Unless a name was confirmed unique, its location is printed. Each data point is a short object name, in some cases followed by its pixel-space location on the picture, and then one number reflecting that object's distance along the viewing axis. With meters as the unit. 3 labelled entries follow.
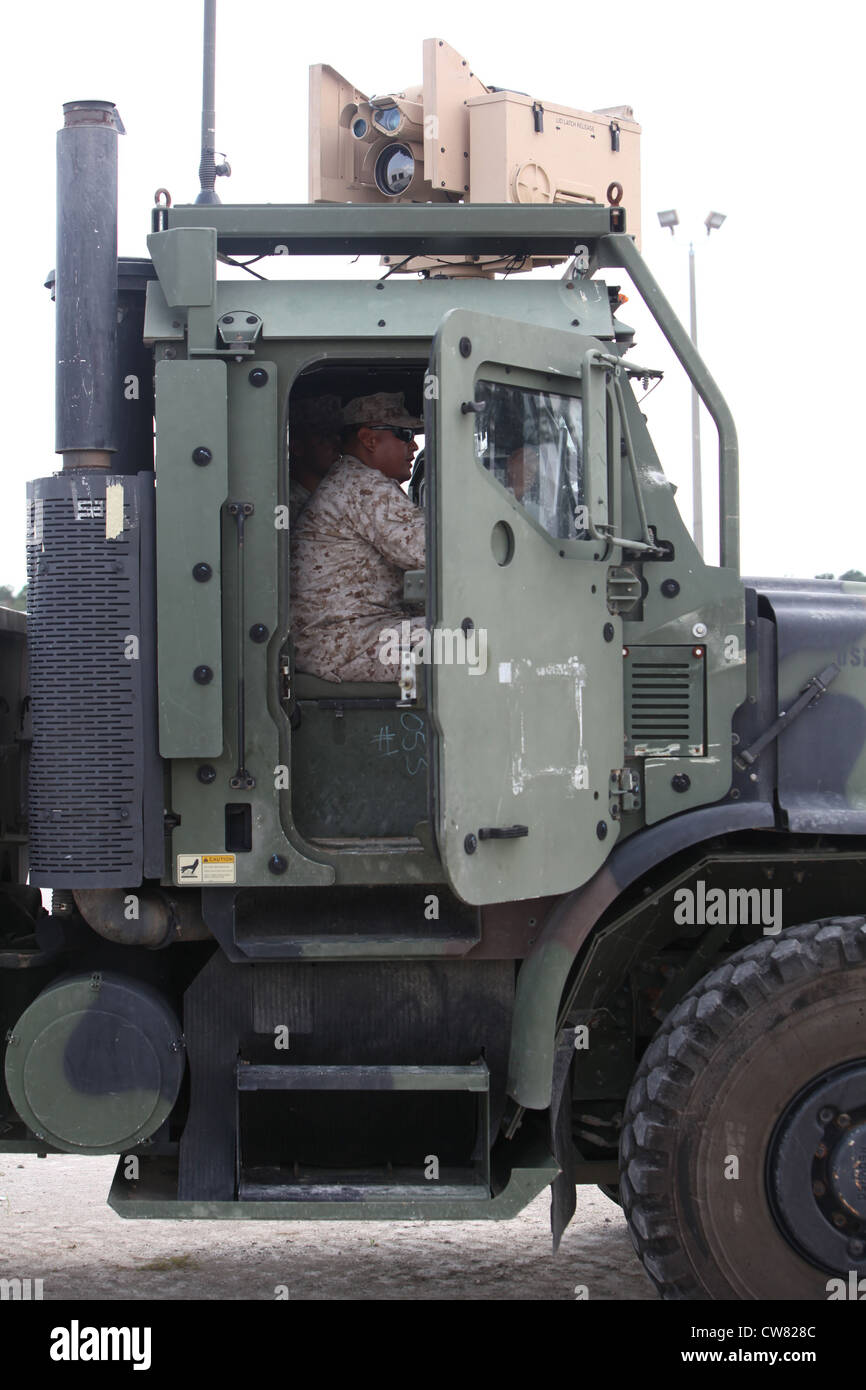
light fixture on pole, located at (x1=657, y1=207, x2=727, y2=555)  13.71
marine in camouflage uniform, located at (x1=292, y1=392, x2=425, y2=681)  4.20
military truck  3.77
